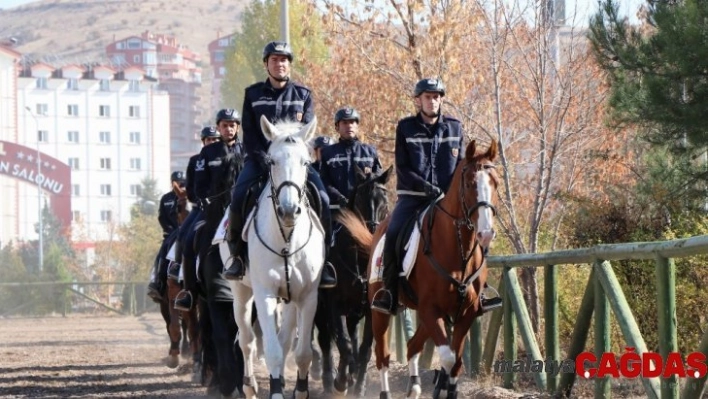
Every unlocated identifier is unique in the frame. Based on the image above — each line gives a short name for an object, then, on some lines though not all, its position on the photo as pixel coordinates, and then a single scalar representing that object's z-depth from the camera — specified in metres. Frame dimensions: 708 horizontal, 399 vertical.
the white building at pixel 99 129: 159.25
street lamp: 81.05
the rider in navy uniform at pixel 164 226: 20.59
